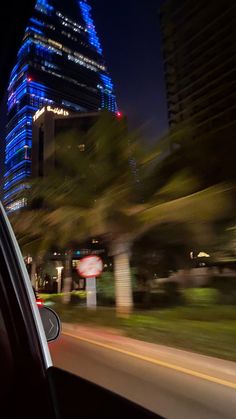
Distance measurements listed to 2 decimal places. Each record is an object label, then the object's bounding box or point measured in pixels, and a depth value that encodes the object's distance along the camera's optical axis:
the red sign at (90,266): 16.30
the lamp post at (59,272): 36.72
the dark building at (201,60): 16.92
